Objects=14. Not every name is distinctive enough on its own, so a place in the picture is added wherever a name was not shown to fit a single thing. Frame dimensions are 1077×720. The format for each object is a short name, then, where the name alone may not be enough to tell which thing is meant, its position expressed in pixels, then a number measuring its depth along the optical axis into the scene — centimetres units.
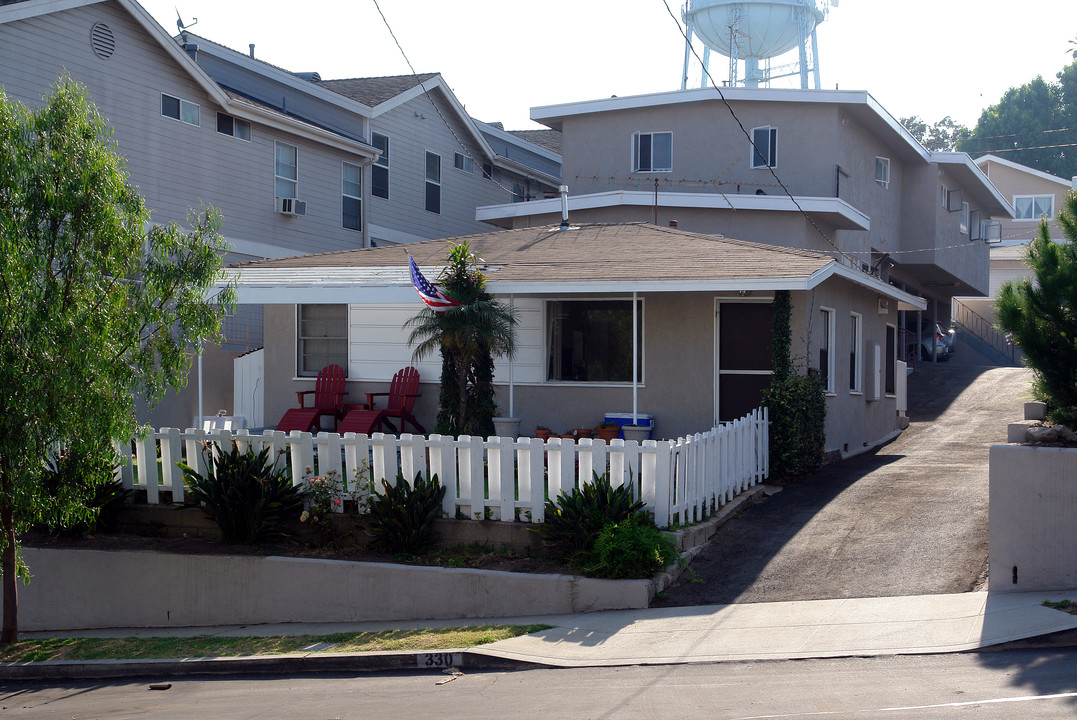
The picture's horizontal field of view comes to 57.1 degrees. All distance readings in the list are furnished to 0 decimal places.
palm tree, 1308
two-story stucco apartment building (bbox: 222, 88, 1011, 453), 1390
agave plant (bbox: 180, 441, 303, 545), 1023
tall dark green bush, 1294
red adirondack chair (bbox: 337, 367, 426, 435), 1461
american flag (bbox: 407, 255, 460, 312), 1266
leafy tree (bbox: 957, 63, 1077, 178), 6262
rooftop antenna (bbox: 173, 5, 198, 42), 2262
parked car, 3219
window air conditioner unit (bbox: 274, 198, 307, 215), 2216
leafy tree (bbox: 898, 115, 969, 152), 7876
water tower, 3112
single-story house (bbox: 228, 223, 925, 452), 1335
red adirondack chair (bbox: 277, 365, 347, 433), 1491
